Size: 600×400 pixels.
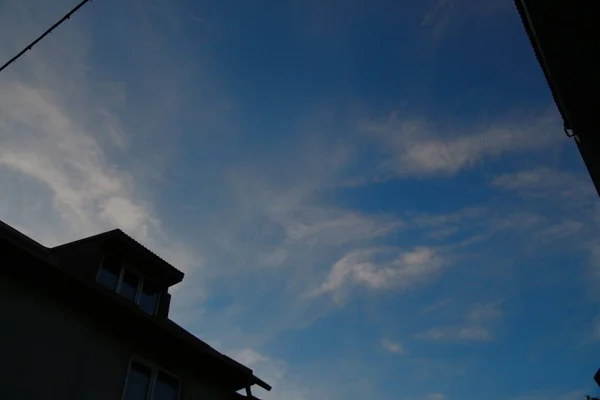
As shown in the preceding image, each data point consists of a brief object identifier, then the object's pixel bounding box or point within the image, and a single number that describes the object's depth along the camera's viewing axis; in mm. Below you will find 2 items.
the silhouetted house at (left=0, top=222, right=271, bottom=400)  9117
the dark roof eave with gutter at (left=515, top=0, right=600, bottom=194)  5281
